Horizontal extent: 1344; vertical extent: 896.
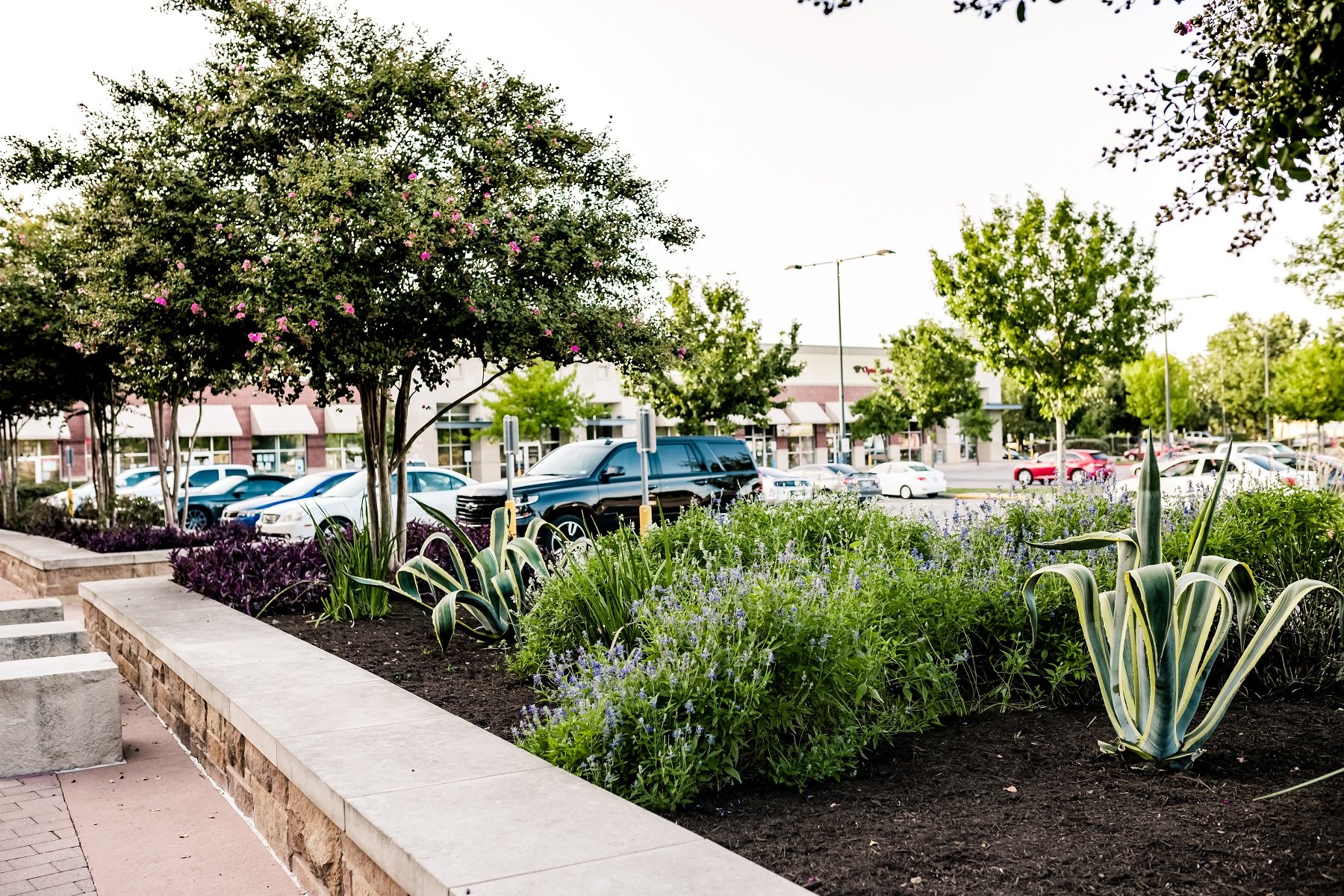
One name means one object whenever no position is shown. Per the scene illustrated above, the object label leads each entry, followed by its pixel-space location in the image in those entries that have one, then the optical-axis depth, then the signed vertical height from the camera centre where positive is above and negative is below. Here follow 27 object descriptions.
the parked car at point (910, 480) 35.28 -1.69
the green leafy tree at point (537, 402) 45.00 +1.67
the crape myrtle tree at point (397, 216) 9.02 +1.98
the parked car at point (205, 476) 30.48 -0.63
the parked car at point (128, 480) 29.04 -0.67
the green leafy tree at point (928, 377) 53.59 +2.51
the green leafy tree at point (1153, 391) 72.75 +1.96
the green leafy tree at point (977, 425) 68.00 +0.08
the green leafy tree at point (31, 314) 15.16 +2.00
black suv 15.67 -0.64
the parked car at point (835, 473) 30.22 -1.24
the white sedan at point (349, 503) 16.16 -0.85
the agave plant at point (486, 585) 6.43 -0.87
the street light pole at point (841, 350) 34.72 +2.51
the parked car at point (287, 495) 17.81 -0.71
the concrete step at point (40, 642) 7.00 -1.16
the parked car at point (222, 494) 24.88 -0.97
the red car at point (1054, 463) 39.78 -1.60
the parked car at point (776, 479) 26.45 -1.19
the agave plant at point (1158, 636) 3.85 -0.79
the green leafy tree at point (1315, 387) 65.88 +1.58
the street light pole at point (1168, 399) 42.12 +0.80
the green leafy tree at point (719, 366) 34.81 +2.21
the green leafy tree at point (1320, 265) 24.83 +3.35
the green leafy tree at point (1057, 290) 24.86 +3.01
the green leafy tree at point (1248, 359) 75.00 +4.58
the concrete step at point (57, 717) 5.54 -1.31
